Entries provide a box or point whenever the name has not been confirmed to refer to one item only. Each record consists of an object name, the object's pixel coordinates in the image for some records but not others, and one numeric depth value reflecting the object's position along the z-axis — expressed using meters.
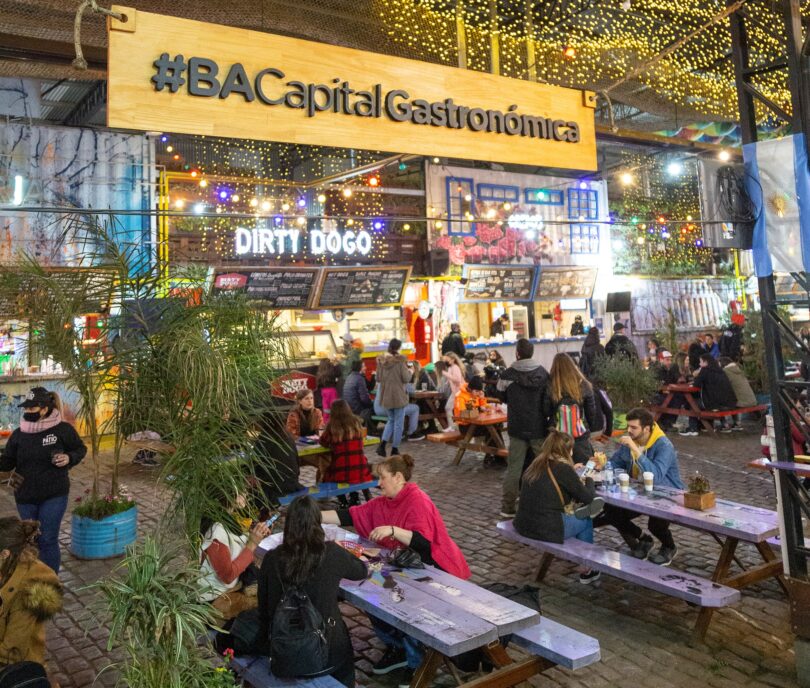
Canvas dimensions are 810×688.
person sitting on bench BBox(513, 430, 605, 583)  5.08
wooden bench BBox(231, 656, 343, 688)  3.31
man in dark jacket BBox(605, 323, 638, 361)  12.90
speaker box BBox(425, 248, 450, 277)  16.30
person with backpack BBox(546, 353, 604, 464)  6.67
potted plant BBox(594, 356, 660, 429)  11.37
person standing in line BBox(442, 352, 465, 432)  10.92
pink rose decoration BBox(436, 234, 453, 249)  16.45
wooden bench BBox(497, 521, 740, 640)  4.14
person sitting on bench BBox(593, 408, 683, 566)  5.55
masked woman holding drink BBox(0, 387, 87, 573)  5.47
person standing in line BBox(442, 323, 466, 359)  14.23
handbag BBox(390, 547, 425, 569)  4.16
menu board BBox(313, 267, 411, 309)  14.54
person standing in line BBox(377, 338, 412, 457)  10.16
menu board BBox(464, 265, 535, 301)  16.88
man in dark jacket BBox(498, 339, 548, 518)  6.87
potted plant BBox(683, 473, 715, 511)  5.08
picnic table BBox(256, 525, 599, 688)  3.31
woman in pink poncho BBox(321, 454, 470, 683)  4.27
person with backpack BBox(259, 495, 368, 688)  3.29
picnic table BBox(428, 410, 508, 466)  9.49
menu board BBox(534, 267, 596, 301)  18.58
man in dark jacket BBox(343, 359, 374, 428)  11.40
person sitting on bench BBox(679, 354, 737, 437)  11.24
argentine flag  4.37
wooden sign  3.33
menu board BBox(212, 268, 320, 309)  13.30
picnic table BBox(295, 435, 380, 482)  7.62
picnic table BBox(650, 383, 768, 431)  11.28
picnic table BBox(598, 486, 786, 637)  4.66
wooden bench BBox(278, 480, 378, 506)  7.06
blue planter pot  6.44
